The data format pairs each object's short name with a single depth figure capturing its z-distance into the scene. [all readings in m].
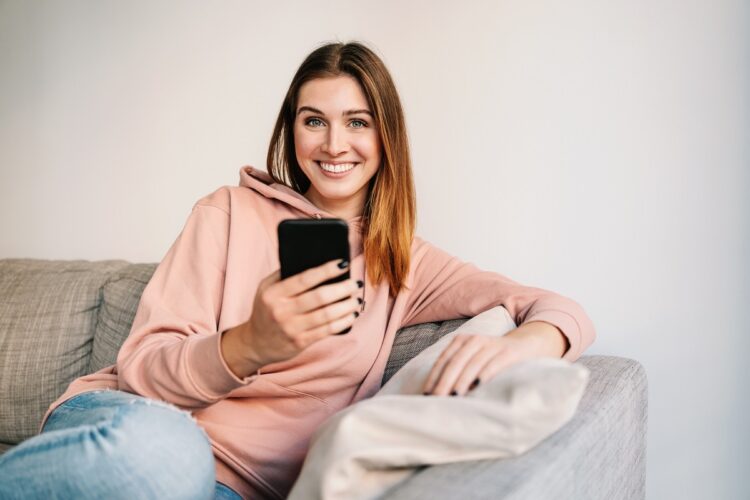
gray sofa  0.76
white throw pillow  0.76
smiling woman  0.80
